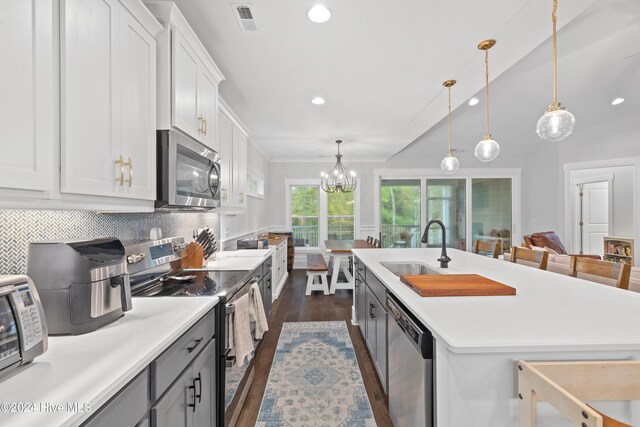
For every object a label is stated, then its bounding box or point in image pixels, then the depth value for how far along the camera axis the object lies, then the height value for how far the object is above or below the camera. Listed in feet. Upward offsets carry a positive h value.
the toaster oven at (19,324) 2.42 -0.99
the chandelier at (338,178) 16.61 +2.08
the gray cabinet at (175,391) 2.65 -2.04
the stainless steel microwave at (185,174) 5.20 +0.81
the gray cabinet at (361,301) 8.96 -2.97
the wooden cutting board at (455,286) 4.80 -1.28
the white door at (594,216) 16.96 -0.17
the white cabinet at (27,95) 2.60 +1.15
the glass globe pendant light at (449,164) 11.30 +1.93
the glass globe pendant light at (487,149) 8.93 +2.00
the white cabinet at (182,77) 5.24 +2.76
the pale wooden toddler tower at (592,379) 2.82 -1.63
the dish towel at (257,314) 7.16 -2.57
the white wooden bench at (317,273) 14.70 -3.10
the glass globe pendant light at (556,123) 6.48 +2.06
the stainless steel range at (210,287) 5.19 -1.51
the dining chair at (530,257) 8.30 -1.39
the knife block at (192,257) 7.63 -1.18
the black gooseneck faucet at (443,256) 6.99 -1.10
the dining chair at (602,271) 5.85 -1.31
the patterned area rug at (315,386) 6.14 -4.35
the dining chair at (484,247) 12.51 -1.56
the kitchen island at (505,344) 3.12 -1.42
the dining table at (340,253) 14.34 -2.01
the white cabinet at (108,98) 3.31 +1.57
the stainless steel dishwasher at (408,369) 3.77 -2.37
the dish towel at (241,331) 5.68 -2.44
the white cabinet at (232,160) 9.05 +1.86
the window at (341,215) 22.67 -0.17
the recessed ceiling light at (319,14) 5.87 +4.18
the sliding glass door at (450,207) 22.89 +0.47
